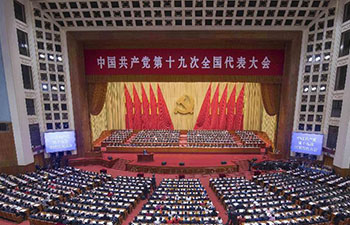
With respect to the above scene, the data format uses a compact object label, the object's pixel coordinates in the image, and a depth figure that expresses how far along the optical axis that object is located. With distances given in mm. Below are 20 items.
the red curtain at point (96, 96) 17203
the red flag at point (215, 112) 24172
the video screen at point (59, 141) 14656
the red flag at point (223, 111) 24000
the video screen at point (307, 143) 14047
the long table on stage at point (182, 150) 17406
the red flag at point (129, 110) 24375
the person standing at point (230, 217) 6988
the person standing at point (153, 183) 10905
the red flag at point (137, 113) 24281
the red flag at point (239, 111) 23906
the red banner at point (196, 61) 15734
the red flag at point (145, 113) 24297
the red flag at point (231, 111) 23922
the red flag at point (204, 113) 24297
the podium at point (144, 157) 15391
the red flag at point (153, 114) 24422
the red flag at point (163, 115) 24547
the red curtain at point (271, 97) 16906
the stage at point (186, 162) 13633
